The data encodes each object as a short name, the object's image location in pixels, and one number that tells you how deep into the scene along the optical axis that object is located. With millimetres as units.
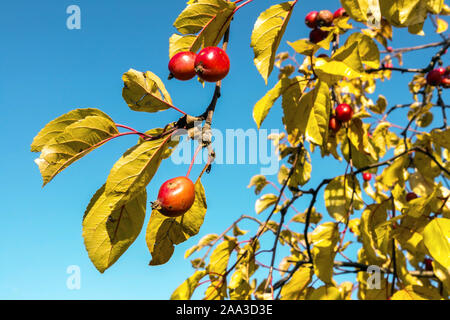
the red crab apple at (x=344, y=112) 655
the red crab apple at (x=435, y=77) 903
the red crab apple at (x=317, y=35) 789
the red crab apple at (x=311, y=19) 809
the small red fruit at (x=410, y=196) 835
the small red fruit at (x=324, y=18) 786
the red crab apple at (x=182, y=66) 426
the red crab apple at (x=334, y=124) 675
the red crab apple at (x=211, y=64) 416
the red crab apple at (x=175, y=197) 405
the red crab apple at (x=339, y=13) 746
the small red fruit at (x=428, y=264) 852
